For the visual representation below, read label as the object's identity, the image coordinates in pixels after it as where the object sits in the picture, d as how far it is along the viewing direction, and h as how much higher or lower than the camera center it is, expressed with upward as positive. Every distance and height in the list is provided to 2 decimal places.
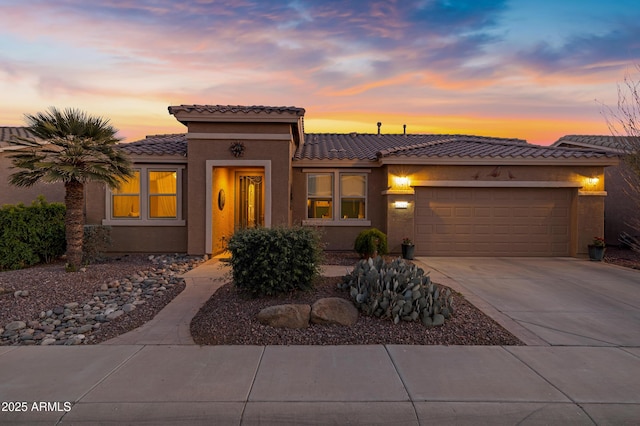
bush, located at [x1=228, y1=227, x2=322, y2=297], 6.54 -0.95
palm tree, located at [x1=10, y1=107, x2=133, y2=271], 8.77 +1.01
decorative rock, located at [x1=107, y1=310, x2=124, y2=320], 6.41 -1.84
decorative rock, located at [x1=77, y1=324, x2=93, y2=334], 5.88 -1.88
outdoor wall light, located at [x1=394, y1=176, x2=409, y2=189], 12.76 +0.72
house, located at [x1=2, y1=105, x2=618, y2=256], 12.76 +0.13
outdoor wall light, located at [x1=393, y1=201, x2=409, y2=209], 12.74 +0.02
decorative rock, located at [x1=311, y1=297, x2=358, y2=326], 5.87 -1.61
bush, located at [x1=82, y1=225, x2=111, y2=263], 10.73 -1.09
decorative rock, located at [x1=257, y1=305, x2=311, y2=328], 5.78 -1.65
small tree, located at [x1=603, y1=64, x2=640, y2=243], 6.92 +1.23
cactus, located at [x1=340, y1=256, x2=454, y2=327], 5.90 -1.41
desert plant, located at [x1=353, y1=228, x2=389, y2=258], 11.19 -1.11
